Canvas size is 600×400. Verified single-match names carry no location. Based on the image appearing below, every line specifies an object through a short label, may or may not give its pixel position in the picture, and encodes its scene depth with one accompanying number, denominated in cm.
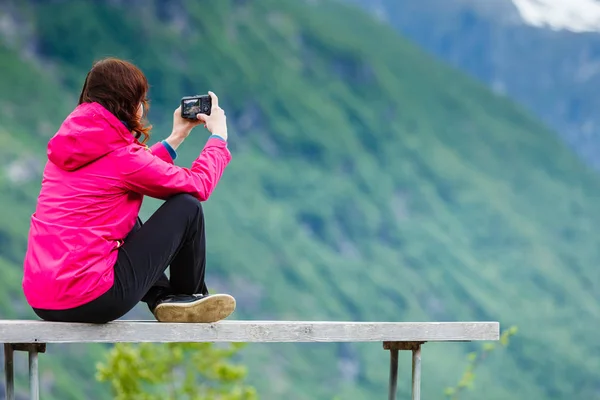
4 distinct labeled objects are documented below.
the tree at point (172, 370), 3429
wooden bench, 784
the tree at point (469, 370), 1495
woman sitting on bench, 800
